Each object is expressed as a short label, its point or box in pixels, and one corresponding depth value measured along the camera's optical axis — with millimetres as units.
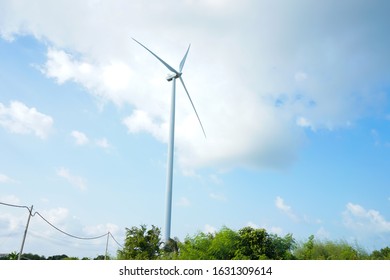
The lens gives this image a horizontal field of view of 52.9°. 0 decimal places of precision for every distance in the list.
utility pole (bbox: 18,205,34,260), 25141
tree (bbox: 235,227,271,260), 26609
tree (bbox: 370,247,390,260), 26281
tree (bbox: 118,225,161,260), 34969
